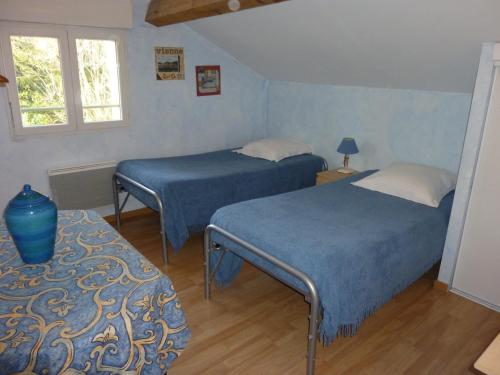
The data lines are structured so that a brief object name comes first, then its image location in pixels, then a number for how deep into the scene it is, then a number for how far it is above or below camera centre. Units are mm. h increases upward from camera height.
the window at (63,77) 3145 +69
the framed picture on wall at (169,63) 3879 +252
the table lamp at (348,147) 3633 -519
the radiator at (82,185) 3462 -934
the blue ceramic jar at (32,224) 1485 -551
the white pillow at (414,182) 2766 -675
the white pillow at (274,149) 3996 -630
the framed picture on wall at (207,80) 4199 +97
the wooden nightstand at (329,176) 3684 -822
